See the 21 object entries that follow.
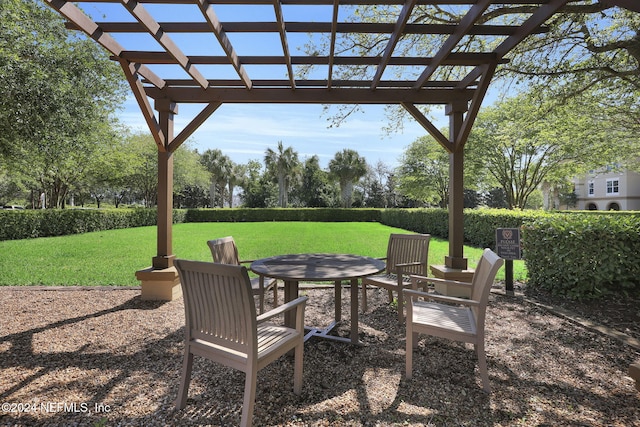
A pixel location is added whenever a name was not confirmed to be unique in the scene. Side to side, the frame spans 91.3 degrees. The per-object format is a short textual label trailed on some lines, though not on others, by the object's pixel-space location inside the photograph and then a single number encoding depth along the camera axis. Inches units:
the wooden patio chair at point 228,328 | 75.0
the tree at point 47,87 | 245.3
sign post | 202.1
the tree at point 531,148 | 327.3
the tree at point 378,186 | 1513.3
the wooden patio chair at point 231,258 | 140.6
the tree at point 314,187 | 1509.6
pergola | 119.4
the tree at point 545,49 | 191.5
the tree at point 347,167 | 1343.5
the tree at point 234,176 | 1616.3
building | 1215.6
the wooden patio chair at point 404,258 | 156.6
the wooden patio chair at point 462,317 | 94.3
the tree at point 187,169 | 973.2
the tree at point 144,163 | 856.3
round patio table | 113.7
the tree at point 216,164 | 1499.8
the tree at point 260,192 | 1560.0
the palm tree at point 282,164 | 1386.6
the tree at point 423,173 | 856.9
